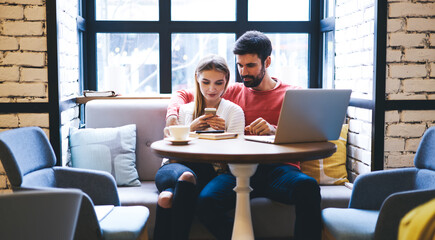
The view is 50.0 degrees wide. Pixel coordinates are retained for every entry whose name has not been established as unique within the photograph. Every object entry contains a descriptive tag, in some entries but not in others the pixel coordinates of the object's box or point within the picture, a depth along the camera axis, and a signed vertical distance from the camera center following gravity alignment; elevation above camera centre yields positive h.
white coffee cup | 2.10 -0.21
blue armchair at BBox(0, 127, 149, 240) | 1.81 -0.43
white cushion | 2.82 -0.41
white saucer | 2.10 -0.25
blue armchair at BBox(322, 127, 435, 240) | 1.76 -0.48
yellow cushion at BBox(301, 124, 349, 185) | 2.93 -0.53
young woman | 2.17 -0.42
